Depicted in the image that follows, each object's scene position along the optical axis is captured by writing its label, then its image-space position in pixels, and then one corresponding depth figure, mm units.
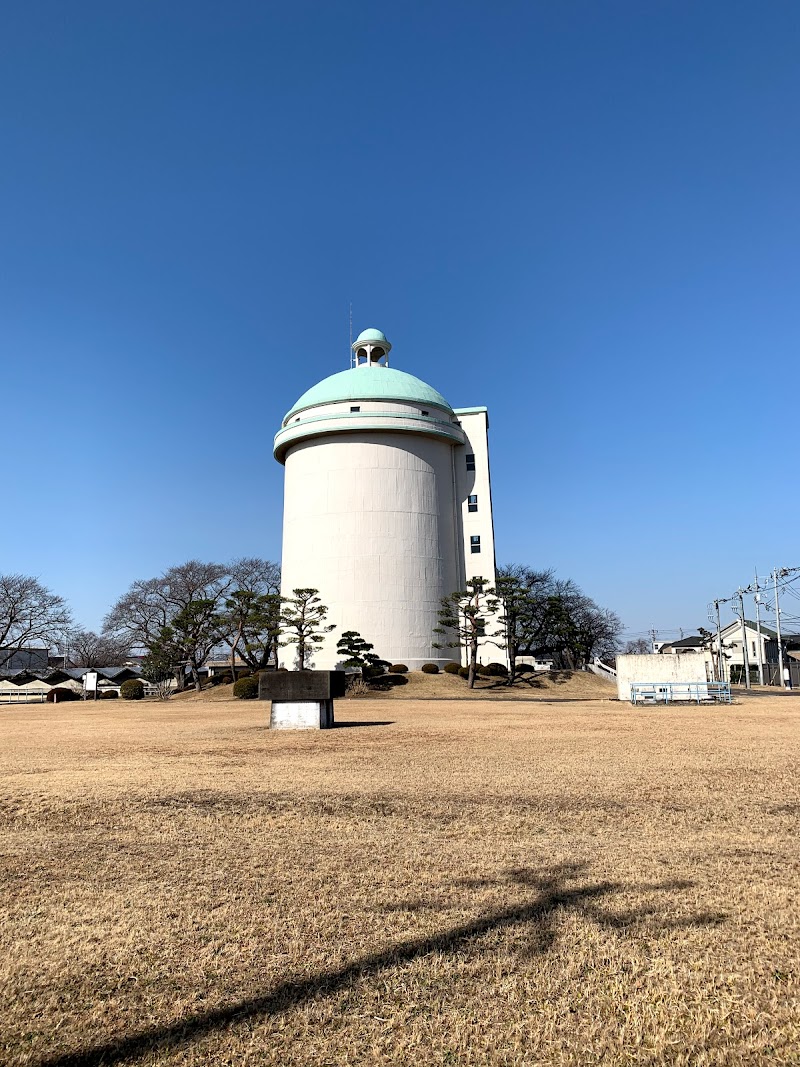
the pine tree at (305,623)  39344
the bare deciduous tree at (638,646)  104531
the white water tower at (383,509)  43438
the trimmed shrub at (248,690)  33906
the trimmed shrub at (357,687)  34288
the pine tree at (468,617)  37812
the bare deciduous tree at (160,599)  59188
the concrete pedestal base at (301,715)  14945
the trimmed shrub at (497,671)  40875
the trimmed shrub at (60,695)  42338
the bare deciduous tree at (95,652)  85625
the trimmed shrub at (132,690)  41906
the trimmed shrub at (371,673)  36938
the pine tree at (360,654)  37969
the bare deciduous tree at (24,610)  57500
